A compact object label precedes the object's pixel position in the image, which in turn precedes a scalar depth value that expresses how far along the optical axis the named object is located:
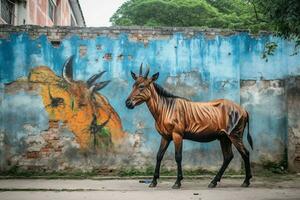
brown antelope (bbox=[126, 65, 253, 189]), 9.05
